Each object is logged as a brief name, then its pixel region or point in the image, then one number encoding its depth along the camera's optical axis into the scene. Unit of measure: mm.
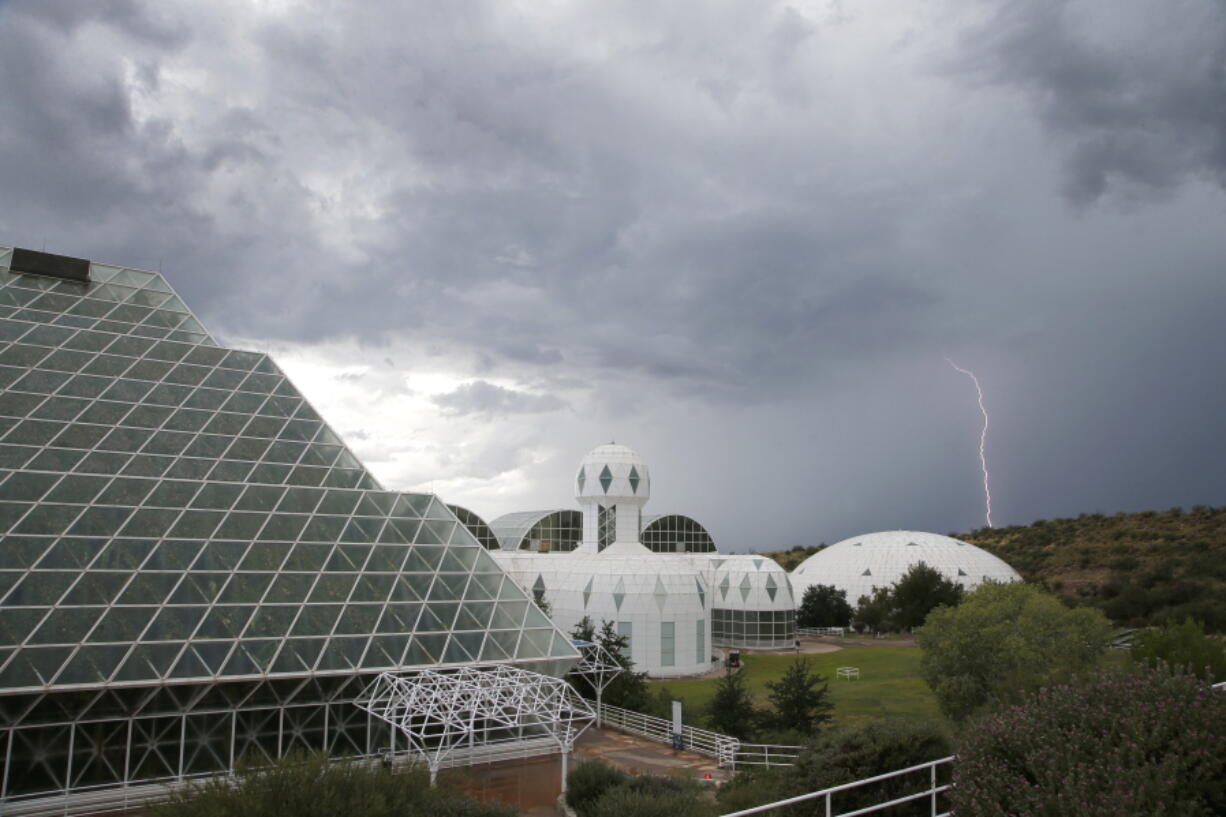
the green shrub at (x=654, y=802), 14586
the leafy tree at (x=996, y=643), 26016
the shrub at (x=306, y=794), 9633
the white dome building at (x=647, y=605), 42406
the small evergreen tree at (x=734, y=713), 26391
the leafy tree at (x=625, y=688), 31422
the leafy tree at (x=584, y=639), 33094
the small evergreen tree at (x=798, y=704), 25891
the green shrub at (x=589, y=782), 19030
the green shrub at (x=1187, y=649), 22641
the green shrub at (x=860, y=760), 12852
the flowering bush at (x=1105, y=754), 7926
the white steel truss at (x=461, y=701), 19266
